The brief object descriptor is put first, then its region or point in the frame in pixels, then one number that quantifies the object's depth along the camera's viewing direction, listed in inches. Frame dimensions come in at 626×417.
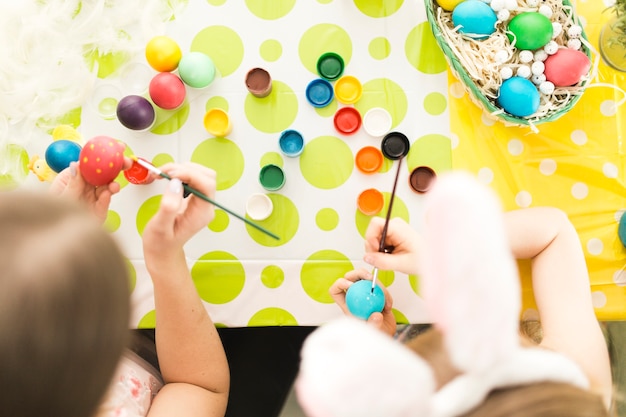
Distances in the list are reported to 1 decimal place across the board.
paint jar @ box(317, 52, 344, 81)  40.7
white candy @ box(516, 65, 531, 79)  37.3
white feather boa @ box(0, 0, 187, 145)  41.1
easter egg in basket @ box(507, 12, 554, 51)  36.4
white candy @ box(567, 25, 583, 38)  37.3
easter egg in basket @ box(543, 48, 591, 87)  36.4
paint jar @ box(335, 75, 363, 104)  40.9
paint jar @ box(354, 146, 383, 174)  40.5
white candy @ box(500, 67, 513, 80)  37.3
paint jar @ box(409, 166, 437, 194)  40.2
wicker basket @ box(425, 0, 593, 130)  37.1
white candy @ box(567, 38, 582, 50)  37.4
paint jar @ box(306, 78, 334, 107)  40.7
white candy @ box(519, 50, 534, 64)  37.3
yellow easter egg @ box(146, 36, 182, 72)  39.8
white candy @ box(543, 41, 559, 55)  37.2
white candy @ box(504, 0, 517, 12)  37.2
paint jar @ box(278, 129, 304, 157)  40.5
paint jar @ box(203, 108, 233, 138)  40.5
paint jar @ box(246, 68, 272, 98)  40.2
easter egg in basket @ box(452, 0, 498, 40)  37.0
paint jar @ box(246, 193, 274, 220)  40.4
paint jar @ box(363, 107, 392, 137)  40.7
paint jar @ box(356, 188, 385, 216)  40.2
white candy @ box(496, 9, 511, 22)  37.3
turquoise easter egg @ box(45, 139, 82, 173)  37.9
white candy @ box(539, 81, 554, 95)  37.3
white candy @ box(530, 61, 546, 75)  37.2
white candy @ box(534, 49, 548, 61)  37.7
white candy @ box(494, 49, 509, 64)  37.1
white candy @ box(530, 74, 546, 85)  37.4
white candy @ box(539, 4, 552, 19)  37.3
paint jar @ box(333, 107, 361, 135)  40.7
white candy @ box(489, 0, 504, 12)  37.3
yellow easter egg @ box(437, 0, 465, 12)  37.8
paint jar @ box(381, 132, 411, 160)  40.4
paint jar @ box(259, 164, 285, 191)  40.1
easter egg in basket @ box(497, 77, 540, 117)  36.6
